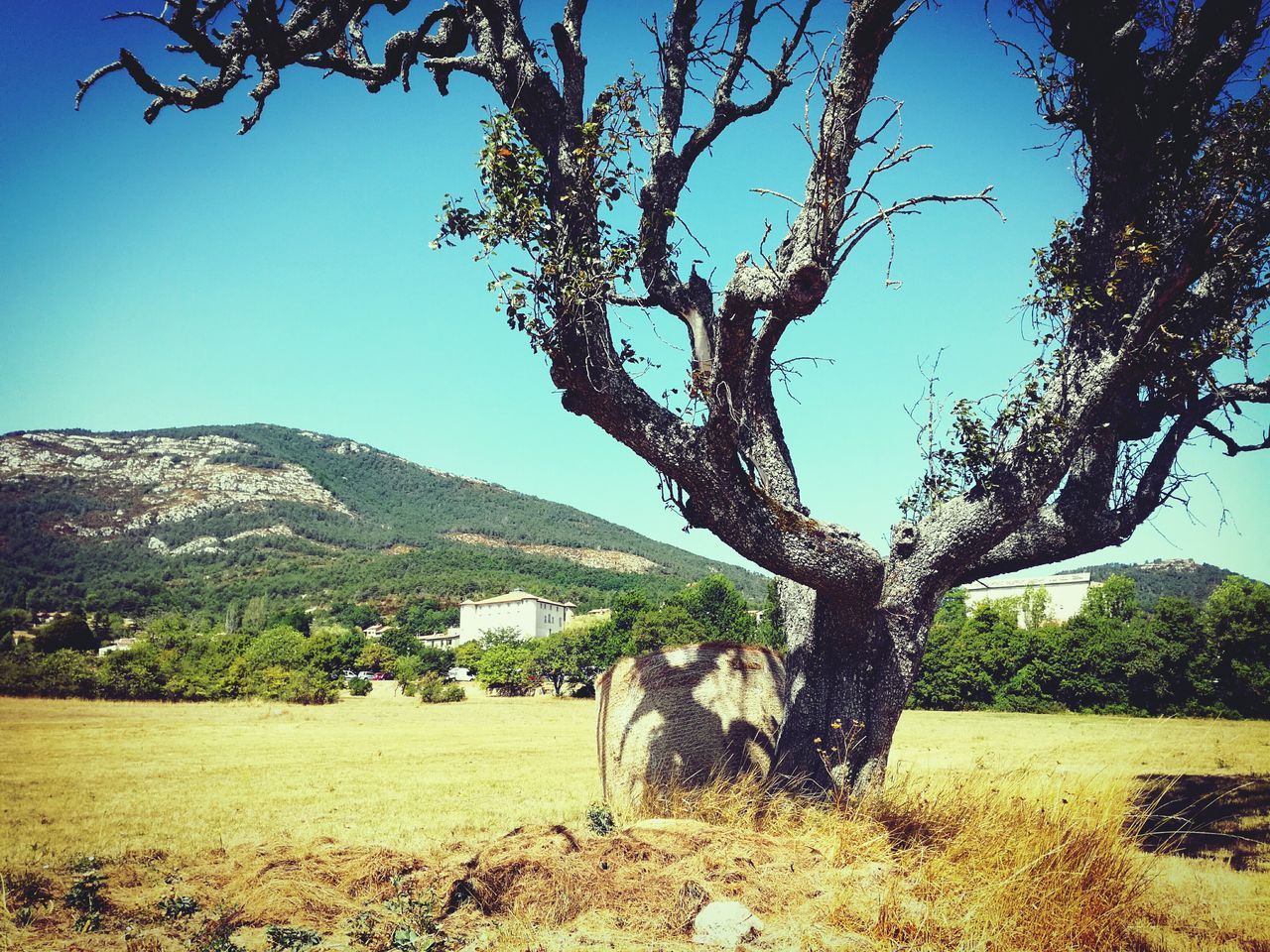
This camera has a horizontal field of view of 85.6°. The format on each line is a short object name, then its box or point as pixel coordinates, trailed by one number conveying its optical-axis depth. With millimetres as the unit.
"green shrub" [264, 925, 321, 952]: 4395
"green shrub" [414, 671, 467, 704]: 50688
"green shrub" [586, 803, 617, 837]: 7051
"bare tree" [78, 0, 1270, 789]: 6051
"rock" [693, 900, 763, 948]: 4520
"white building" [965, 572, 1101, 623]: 101750
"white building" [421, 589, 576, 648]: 123250
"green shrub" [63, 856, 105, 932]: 4949
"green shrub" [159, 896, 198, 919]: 5098
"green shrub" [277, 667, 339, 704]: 42906
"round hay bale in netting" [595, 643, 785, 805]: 8047
